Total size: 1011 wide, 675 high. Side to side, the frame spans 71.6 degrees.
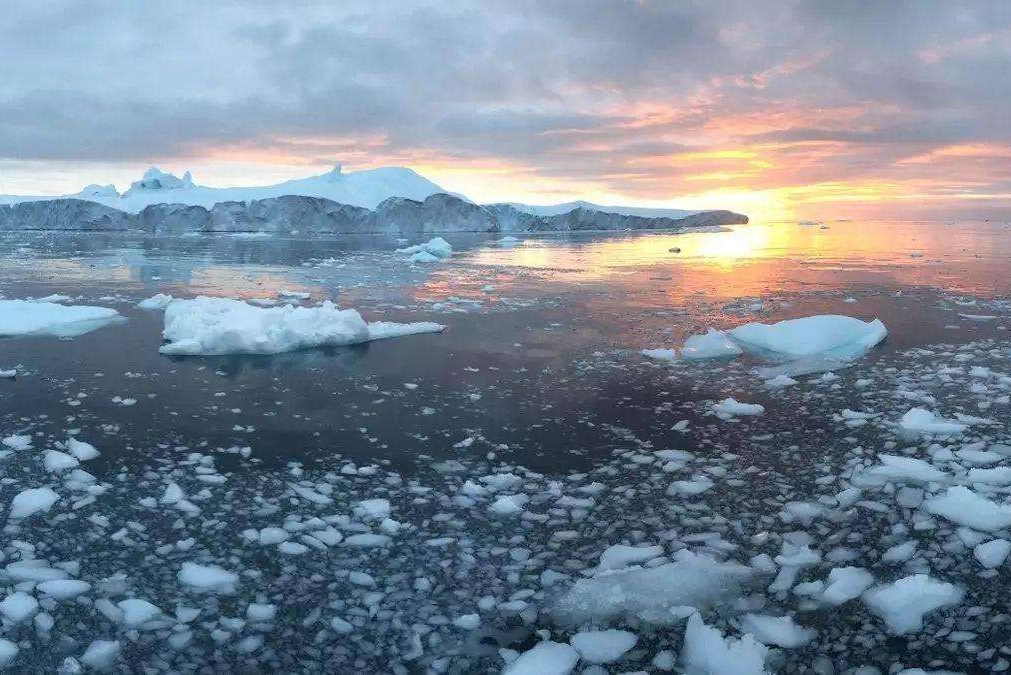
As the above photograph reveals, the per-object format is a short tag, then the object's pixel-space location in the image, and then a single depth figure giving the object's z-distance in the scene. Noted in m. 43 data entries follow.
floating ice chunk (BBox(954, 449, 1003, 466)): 4.68
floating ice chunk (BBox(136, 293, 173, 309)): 11.56
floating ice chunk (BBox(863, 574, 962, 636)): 2.95
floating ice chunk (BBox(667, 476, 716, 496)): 4.23
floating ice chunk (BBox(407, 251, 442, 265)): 23.76
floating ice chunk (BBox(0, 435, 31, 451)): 4.89
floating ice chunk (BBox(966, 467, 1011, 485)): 4.32
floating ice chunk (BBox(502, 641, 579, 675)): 2.65
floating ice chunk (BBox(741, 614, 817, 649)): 2.82
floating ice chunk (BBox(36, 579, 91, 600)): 3.08
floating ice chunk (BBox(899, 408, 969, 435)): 5.25
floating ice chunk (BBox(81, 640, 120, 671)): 2.66
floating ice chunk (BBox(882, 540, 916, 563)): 3.44
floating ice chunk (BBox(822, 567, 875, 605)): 3.10
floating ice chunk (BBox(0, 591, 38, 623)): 2.94
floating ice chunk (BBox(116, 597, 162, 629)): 2.91
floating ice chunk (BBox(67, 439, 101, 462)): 4.72
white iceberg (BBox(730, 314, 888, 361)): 8.09
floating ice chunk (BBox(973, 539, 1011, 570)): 3.41
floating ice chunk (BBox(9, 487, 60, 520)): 3.87
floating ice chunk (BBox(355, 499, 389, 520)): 3.90
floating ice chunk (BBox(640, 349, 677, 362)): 7.96
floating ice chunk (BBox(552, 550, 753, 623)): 3.04
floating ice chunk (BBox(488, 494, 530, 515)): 3.98
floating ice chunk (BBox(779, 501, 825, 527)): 3.87
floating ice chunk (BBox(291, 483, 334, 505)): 4.10
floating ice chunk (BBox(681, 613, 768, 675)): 2.65
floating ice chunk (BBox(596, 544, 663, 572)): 3.41
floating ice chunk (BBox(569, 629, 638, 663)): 2.76
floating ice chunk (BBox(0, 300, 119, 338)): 9.10
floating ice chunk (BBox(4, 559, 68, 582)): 3.22
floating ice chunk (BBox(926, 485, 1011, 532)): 3.78
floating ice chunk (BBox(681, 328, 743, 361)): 8.02
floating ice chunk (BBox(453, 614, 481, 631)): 2.91
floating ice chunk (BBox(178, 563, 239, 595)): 3.17
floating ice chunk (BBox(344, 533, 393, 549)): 3.58
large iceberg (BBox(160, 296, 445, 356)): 8.15
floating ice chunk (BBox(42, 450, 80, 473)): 4.53
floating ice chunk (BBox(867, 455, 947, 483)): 4.41
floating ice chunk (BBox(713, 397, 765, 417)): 5.83
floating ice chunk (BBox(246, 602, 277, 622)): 2.95
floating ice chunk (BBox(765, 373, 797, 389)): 6.74
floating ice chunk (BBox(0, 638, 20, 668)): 2.67
